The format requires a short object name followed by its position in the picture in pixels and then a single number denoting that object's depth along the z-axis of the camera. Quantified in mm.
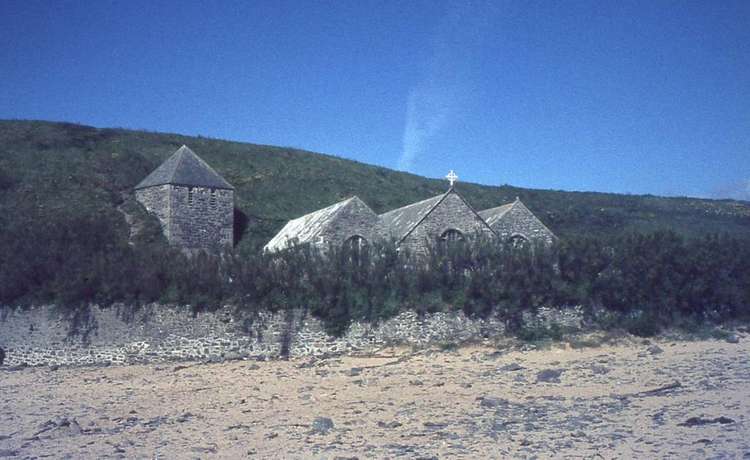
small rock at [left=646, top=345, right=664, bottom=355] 18734
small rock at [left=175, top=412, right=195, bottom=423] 13414
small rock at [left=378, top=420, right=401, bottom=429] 12214
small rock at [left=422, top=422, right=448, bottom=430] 12041
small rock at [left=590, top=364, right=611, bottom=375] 16438
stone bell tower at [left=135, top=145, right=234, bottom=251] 35344
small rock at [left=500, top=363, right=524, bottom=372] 17234
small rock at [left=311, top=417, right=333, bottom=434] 12086
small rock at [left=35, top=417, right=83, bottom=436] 12729
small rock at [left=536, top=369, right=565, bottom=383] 15867
